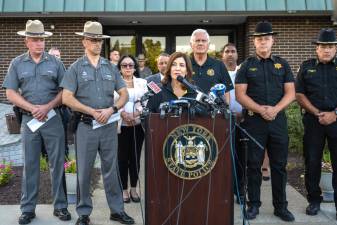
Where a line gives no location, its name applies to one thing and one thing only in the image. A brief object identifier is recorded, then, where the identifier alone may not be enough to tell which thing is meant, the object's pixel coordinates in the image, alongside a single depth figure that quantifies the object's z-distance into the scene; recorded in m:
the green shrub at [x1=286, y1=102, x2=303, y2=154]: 8.89
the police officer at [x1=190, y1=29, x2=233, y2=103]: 5.55
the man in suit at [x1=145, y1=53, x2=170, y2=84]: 6.45
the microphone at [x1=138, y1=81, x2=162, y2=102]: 4.73
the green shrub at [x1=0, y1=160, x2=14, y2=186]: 6.75
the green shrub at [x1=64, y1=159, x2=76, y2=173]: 5.98
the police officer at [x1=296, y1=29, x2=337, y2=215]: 5.49
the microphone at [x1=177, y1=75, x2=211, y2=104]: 4.21
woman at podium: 4.82
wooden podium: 4.36
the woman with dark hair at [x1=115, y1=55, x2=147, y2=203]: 5.95
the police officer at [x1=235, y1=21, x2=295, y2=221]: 5.39
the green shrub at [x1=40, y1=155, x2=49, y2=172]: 7.50
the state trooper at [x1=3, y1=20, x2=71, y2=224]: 5.30
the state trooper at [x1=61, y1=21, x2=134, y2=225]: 5.06
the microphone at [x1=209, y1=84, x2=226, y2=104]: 4.32
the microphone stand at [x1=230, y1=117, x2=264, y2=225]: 4.65
